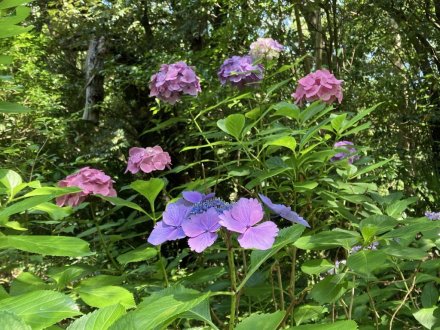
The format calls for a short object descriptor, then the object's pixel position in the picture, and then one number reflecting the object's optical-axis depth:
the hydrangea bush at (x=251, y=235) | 0.68
